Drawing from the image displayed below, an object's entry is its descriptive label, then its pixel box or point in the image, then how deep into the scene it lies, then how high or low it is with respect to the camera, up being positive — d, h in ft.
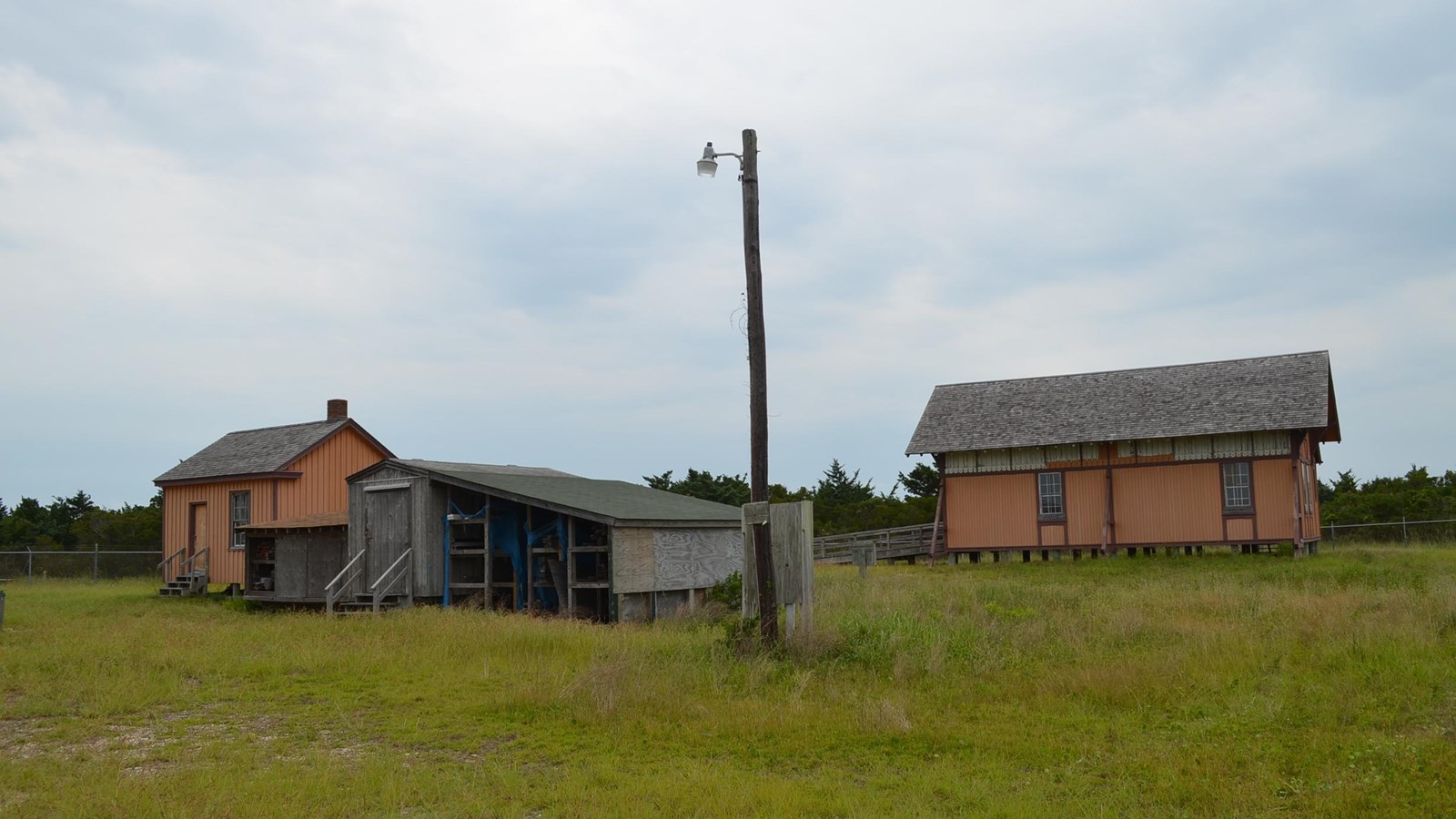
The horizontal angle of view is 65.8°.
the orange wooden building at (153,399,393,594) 104.58 +3.00
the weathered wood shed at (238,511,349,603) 84.43 -2.96
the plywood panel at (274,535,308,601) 85.97 -3.71
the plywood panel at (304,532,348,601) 84.38 -3.16
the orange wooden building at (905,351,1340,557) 106.93 +3.58
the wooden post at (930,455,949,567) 120.88 -1.04
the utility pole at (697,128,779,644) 47.91 +5.20
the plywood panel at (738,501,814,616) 47.93 -2.27
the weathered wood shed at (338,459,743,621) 70.44 -2.17
